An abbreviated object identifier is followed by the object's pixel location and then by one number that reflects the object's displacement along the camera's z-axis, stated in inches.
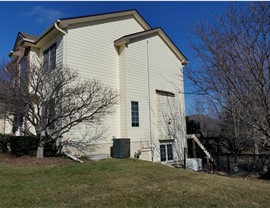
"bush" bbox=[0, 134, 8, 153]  449.8
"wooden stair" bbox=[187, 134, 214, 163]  623.5
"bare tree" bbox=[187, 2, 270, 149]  304.2
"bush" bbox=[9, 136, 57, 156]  403.2
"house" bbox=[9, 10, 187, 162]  489.4
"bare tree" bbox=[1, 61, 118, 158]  380.8
